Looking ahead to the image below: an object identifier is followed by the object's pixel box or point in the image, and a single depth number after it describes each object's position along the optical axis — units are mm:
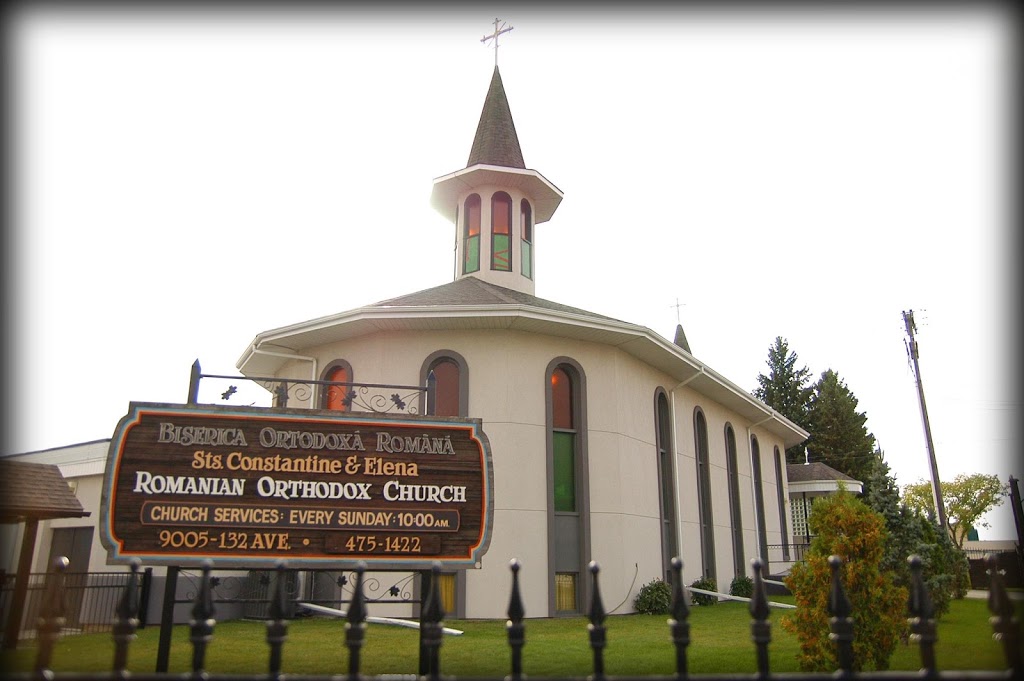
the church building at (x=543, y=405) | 14383
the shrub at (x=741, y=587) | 20441
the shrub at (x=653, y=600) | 15117
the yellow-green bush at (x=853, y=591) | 7875
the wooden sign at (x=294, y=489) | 7051
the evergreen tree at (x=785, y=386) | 52422
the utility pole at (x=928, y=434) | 23622
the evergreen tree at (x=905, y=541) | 10984
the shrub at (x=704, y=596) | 17922
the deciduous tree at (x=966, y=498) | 57312
